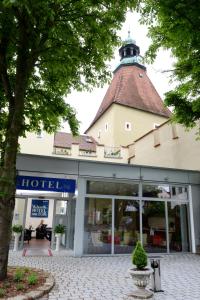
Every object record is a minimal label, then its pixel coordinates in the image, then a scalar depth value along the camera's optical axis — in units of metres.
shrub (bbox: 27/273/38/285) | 6.51
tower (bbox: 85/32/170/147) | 31.30
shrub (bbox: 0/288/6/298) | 5.64
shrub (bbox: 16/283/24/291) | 6.10
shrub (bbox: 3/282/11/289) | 6.27
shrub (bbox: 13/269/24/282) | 6.79
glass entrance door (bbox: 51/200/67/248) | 14.43
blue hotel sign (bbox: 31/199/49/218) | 14.84
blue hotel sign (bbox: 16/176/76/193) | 12.39
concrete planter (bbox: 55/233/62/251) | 13.30
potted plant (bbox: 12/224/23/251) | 13.01
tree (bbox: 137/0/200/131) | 7.32
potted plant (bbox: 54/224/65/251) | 13.30
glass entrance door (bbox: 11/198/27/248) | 13.73
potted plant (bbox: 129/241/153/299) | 5.98
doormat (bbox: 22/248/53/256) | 12.16
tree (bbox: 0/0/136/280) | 7.16
